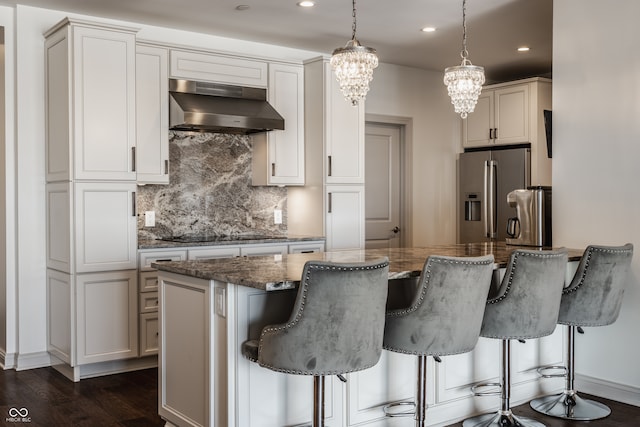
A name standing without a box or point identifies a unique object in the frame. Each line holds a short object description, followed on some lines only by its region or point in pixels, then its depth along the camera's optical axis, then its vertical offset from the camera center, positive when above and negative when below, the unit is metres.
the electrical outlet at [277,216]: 5.90 -0.05
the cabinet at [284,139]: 5.52 +0.61
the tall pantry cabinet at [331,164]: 5.49 +0.39
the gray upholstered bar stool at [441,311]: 2.77 -0.43
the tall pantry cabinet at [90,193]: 4.36 +0.12
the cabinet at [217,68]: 5.09 +1.13
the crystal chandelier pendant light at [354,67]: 3.36 +0.73
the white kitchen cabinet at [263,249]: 5.02 -0.30
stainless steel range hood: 4.93 +0.79
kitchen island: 2.80 -0.73
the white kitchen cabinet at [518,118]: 6.52 +0.94
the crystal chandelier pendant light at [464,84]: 3.67 +0.70
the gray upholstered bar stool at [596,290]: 3.49 -0.43
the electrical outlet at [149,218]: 5.16 -0.05
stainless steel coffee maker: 4.32 -0.04
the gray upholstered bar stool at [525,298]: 3.13 -0.42
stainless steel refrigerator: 6.55 +0.23
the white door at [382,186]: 6.75 +0.25
